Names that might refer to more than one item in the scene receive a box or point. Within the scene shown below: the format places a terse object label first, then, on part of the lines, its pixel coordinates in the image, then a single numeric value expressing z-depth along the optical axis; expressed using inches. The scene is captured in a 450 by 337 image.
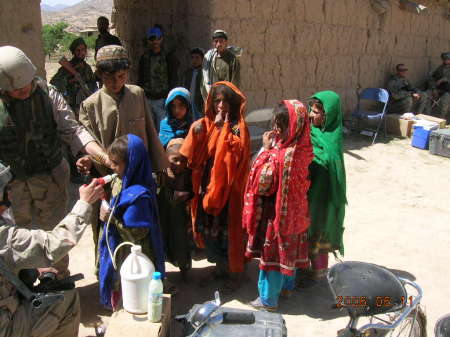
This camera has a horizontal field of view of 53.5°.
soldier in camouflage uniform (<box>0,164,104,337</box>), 78.0
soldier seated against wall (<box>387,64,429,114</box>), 366.6
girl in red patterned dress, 114.7
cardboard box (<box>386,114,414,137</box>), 337.7
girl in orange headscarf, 125.4
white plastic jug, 91.0
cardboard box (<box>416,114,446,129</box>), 331.9
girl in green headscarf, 126.5
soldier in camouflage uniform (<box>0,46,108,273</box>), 106.0
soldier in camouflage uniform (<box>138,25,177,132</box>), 234.1
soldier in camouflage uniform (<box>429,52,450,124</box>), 400.5
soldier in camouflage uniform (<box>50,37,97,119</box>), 230.1
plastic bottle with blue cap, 87.7
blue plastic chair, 322.1
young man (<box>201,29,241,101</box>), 218.4
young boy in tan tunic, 119.5
